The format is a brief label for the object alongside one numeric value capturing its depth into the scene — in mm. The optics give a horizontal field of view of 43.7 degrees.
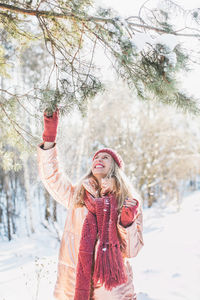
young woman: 1643
